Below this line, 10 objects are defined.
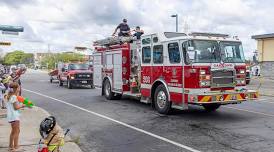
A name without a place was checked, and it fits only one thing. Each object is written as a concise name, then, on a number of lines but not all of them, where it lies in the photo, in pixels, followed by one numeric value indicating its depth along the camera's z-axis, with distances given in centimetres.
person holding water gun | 727
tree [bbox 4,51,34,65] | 18946
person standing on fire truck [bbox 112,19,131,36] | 1697
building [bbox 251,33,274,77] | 3847
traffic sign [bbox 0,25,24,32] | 2801
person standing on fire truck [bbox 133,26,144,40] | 1532
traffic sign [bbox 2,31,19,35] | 2745
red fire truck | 1109
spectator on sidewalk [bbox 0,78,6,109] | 1303
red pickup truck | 2617
